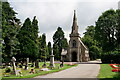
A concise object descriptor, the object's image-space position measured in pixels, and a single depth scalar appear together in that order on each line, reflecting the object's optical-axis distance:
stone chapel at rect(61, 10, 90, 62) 64.13
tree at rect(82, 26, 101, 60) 77.81
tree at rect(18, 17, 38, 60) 40.19
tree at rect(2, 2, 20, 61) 32.27
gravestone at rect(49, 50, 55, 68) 34.29
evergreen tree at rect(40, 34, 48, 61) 57.93
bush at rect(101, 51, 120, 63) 45.05
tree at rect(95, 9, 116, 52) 47.41
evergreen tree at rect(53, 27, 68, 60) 91.49
